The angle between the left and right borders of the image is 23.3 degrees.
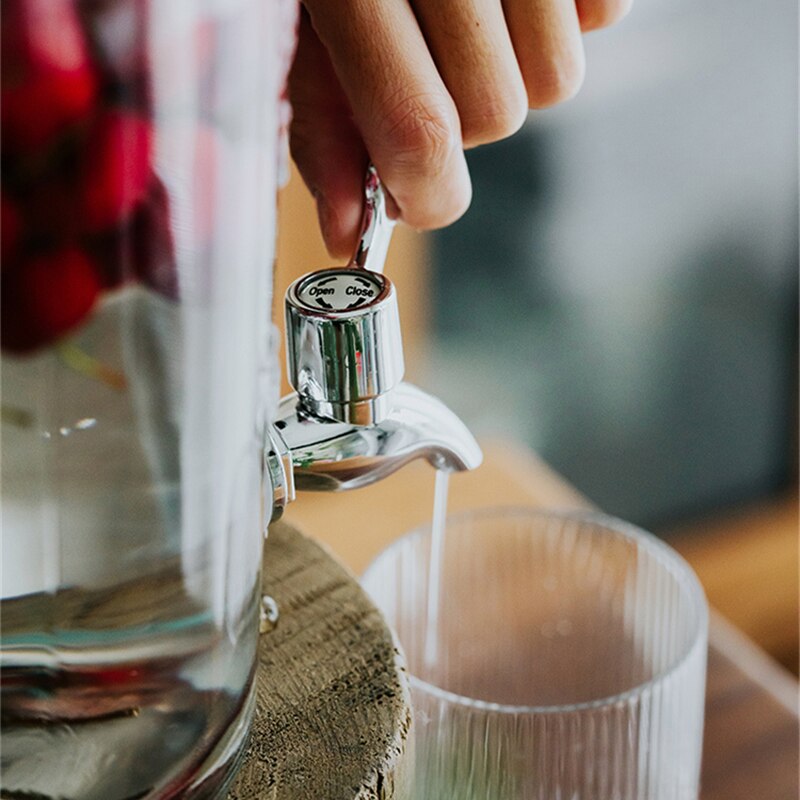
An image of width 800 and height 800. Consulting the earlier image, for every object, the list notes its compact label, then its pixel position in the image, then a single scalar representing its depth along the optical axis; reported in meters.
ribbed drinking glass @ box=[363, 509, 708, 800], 0.40
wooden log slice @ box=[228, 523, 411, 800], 0.36
